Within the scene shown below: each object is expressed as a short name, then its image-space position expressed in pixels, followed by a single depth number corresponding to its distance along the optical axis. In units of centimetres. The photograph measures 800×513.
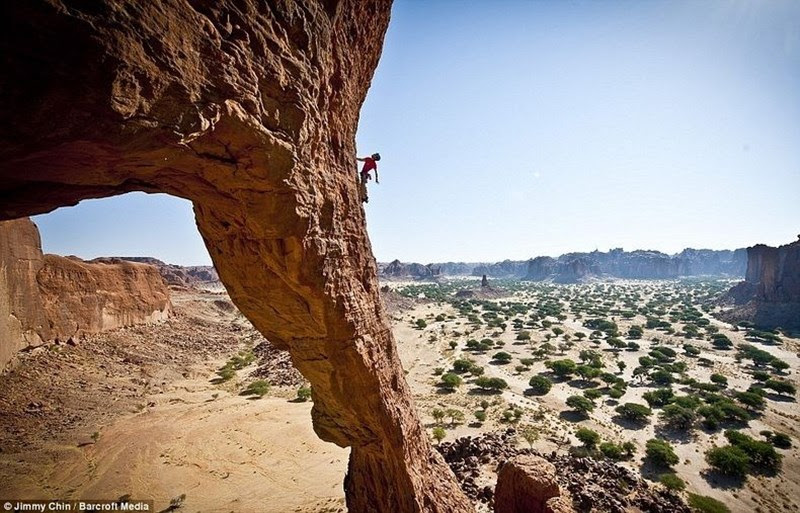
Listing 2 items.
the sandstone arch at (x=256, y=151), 380
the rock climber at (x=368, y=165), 1096
